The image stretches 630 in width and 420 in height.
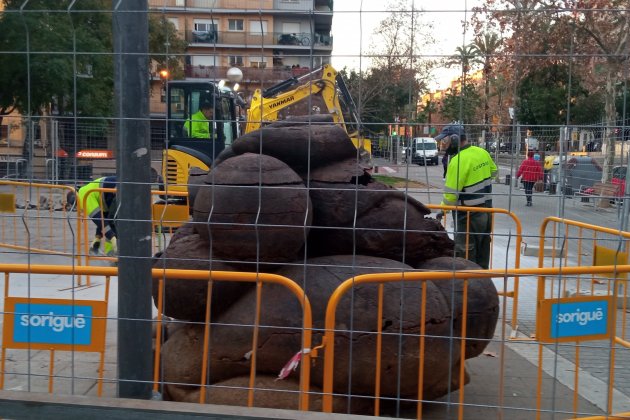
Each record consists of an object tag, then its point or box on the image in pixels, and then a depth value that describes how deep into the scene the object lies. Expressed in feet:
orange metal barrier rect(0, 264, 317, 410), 12.59
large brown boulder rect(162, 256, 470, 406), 13.88
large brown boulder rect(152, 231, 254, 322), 14.30
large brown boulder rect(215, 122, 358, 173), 14.98
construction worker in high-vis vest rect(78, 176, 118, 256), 29.10
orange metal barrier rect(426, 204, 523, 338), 19.19
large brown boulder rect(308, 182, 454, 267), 14.93
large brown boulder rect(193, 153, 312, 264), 13.32
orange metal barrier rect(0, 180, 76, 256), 28.41
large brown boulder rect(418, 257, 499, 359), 15.03
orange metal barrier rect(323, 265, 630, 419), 12.50
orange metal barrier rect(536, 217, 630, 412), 12.99
